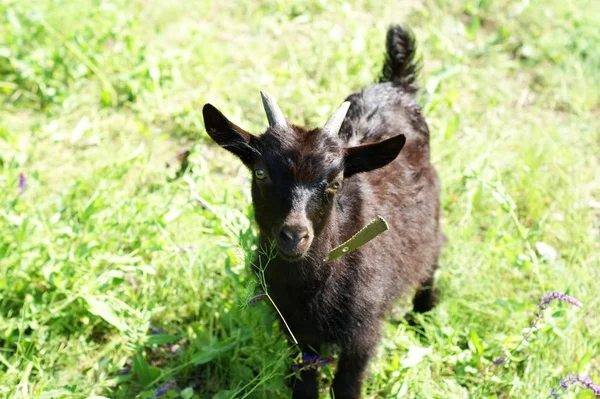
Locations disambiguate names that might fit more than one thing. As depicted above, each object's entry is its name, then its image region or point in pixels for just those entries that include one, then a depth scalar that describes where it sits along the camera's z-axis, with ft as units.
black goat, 9.18
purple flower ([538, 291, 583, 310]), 10.31
